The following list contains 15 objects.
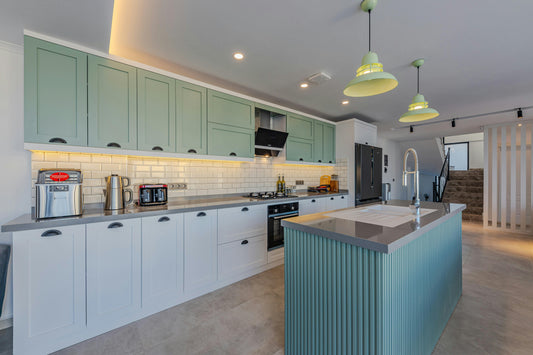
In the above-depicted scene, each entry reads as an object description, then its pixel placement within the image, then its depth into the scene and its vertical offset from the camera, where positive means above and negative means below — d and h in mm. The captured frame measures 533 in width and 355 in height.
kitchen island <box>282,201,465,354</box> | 1077 -623
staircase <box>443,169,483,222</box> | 6387 -483
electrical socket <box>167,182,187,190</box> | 2710 -113
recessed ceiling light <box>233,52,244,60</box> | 2281 +1290
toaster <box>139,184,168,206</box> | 2332 -194
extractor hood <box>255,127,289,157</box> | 3279 +557
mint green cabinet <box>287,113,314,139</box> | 3732 +893
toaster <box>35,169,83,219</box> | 1673 -129
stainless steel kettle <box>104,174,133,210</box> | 2076 -152
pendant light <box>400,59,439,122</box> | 2175 +649
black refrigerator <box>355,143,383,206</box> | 4246 +67
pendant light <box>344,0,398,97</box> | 1461 +696
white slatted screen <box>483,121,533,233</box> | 4891 -23
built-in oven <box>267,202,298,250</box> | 2971 -599
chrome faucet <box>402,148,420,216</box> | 1749 -101
